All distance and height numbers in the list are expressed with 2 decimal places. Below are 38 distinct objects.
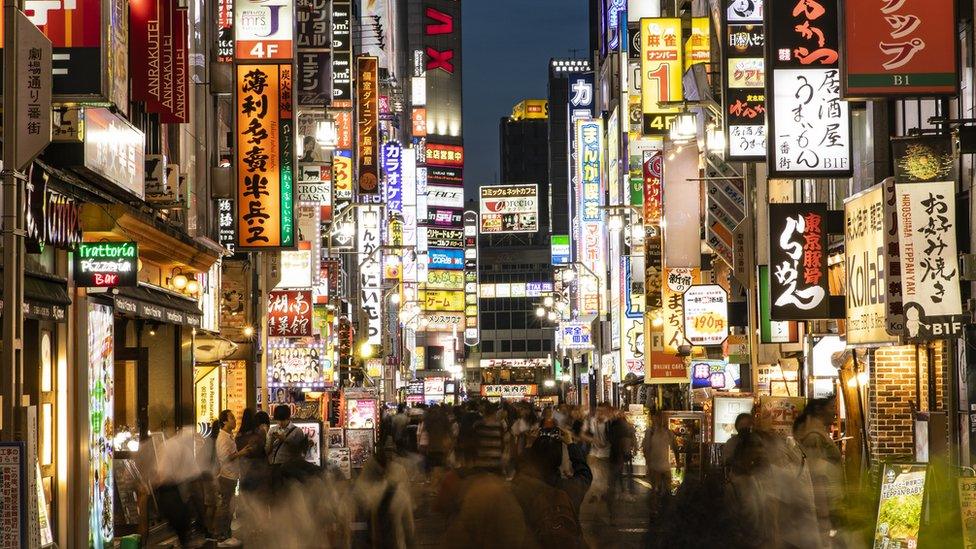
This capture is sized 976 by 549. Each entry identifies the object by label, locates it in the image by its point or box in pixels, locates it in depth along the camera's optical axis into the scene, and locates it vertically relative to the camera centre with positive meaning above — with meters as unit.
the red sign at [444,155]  111.39 +12.82
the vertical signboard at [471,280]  123.31 +2.97
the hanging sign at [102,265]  16.44 +0.63
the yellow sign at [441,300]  103.38 +0.85
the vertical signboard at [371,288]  59.50 +1.13
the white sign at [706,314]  32.31 -0.19
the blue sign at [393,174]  67.31 +6.91
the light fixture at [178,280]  24.42 +0.65
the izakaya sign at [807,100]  18.62 +2.85
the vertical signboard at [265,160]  24.73 +2.80
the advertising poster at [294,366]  36.03 -1.37
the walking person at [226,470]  20.44 -2.33
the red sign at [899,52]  15.12 +2.77
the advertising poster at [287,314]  35.09 +0.01
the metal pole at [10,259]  11.40 +0.53
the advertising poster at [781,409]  23.53 -1.83
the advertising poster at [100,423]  17.66 -1.39
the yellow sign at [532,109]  183.00 +26.80
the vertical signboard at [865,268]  18.00 +0.48
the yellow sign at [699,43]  34.44 +6.65
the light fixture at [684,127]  26.20 +3.46
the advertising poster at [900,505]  13.27 -1.98
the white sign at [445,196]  106.62 +8.96
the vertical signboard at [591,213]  66.19 +4.80
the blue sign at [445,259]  103.19 +3.94
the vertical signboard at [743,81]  23.34 +3.81
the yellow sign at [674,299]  36.09 +0.20
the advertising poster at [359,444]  30.25 -2.91
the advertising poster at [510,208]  126.69 +9.51
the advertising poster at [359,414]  38.72 -2.85
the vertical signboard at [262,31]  25.81 +5.38
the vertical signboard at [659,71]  34.84 +6.02
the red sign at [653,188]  39.97 +3.59
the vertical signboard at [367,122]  45.88 +6.38
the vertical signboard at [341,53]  38.56 +7.43
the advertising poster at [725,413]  27.41 -2.16
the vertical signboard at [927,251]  15.83 +0.59
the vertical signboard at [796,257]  21.14 +0.72
